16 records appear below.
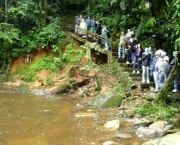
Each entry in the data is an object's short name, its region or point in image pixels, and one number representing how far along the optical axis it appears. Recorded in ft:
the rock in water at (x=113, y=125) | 35.63
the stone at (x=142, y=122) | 36.11
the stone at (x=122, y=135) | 32.83
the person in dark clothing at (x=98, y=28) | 67.36
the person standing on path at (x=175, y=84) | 44.04
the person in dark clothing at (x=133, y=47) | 51.34
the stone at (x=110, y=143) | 30.99
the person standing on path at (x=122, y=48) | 53.88
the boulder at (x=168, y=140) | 25.45
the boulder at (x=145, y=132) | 33.20
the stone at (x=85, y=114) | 41.56
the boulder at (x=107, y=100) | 45.57
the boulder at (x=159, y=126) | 34.37
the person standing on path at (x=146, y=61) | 46.50
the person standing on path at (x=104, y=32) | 61.20
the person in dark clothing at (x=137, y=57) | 49.62
